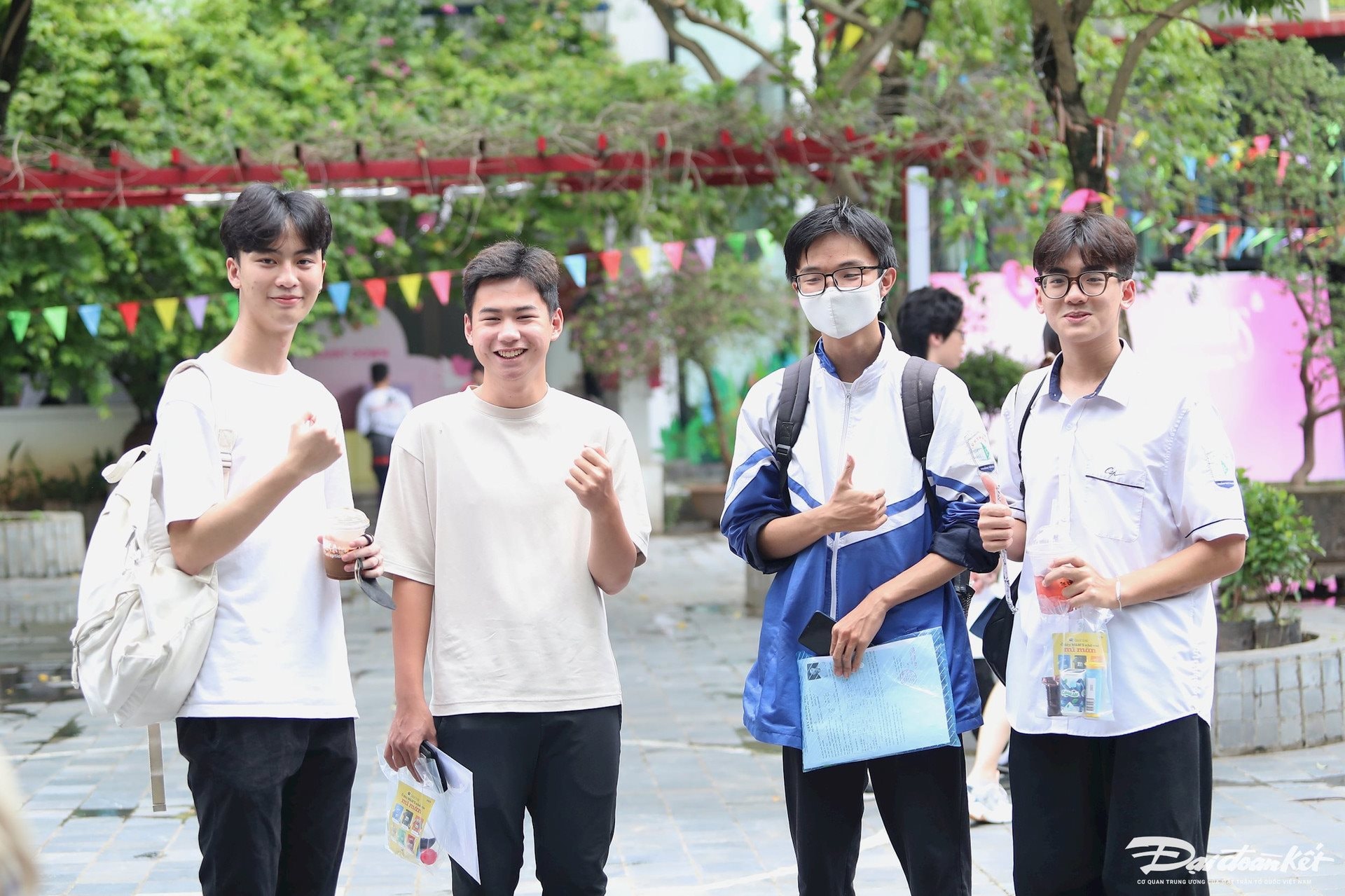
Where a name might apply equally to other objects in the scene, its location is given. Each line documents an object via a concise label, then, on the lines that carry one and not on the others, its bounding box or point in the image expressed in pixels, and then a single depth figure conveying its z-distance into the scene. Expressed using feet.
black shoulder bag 11.96
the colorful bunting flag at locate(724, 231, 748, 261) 34.04
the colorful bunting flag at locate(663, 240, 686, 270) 31.96
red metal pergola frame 31.09
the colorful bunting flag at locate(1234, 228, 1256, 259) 39.88
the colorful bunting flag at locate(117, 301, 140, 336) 35.64
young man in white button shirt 10.23
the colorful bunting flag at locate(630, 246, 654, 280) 33.06
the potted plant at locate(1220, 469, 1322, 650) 21.22
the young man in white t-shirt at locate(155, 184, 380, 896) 9.82
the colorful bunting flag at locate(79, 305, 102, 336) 35.47
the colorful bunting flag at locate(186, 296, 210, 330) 34.91
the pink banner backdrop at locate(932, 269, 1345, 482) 44.01
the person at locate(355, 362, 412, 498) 52.13
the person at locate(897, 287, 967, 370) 18.03
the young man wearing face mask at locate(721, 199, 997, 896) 10.57
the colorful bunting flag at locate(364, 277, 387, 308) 35.68
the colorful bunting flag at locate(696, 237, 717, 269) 32.42
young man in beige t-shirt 10.42
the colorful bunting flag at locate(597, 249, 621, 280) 33.09
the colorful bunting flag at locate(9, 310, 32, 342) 35.70
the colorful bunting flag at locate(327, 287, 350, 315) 35.24
